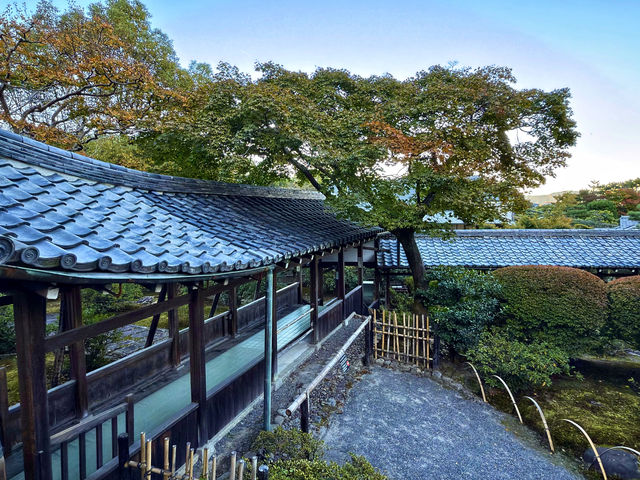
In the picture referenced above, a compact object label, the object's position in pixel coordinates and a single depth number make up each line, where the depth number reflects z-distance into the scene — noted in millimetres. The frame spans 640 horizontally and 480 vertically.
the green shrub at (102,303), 13477
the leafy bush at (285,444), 4863
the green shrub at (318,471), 4023
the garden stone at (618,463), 6156
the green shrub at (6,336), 10039
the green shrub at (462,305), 10219
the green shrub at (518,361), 8866
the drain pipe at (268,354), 5656
